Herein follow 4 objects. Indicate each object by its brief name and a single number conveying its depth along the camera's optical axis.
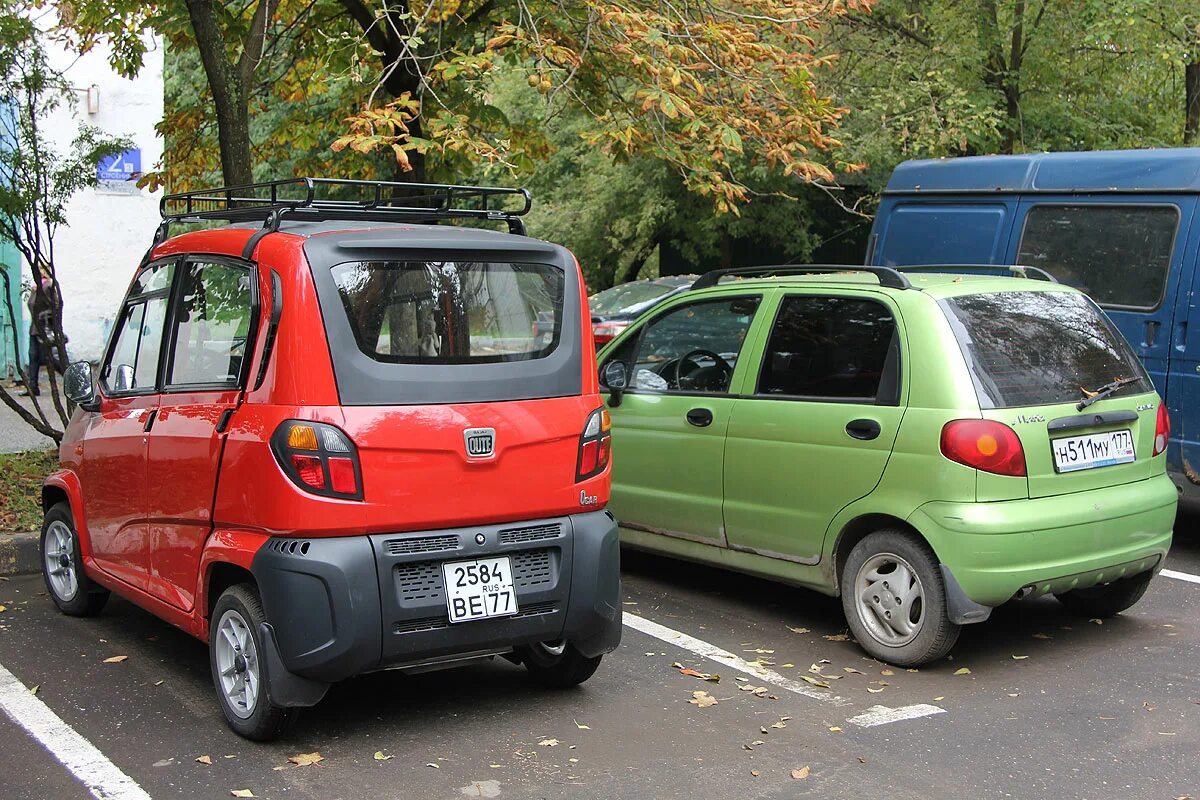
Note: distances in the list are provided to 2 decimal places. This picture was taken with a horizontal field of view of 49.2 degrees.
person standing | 9.24
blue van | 8.00
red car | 4.53
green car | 5.55
